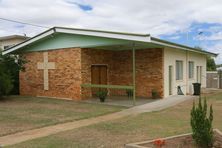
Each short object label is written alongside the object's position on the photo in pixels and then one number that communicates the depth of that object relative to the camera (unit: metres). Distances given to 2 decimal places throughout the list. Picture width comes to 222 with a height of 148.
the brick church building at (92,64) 17.81
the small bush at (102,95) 16.72
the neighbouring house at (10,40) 30.62
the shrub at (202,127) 6.40
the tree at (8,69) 17.92
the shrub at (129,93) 19.56
